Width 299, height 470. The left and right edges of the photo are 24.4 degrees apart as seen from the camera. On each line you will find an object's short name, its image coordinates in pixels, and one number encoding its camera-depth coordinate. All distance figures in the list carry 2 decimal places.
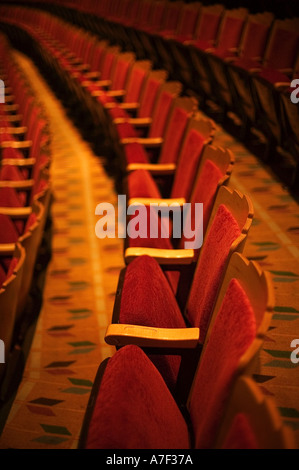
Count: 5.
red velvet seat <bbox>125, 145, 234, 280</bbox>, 2.93
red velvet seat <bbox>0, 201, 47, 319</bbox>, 3.05
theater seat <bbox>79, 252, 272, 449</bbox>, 1.89
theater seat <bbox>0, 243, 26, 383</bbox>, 2.63
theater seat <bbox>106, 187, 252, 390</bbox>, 2.44
